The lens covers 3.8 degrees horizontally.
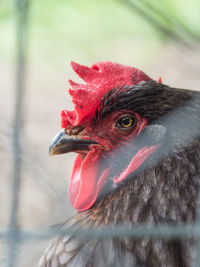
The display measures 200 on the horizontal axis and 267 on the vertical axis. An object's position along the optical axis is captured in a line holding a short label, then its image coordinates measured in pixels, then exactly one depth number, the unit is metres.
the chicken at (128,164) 1.65
